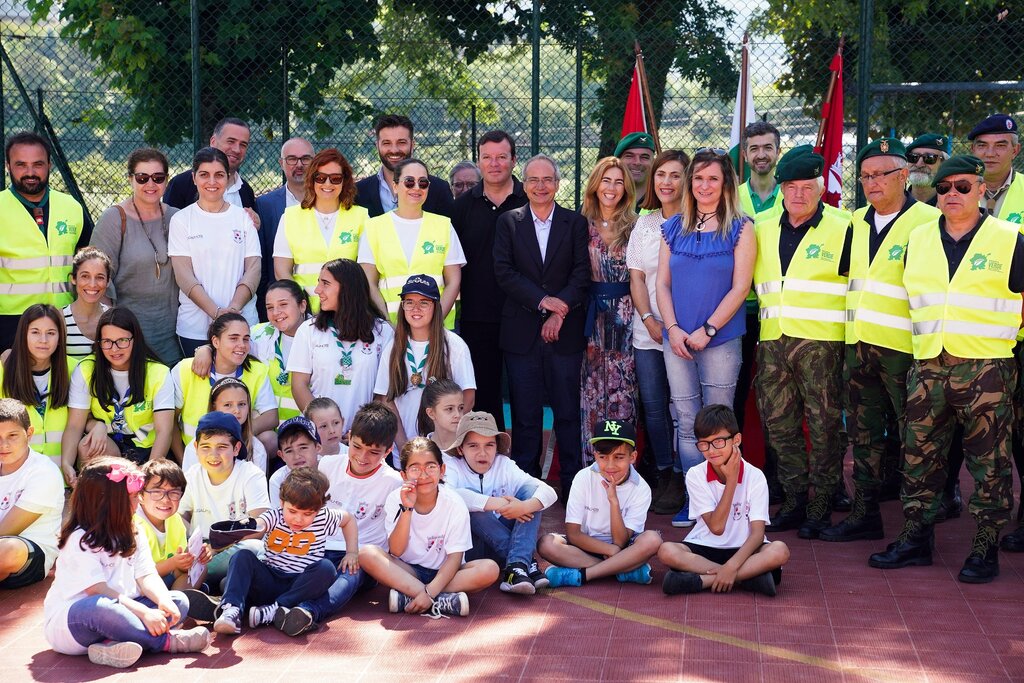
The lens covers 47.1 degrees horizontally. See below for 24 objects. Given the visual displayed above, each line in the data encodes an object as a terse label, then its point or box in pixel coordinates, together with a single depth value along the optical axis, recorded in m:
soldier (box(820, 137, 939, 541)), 6.07
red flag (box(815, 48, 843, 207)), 8.62
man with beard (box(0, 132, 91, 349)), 6.94
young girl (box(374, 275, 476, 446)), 6.55
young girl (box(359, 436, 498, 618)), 5.37
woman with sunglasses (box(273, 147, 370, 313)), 7.00
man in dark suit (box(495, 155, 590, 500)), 6.92
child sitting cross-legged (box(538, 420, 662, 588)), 5.74
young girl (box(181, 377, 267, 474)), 6.20
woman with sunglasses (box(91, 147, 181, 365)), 6.99
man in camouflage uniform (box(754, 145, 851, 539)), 6.31
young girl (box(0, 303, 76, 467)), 6.30
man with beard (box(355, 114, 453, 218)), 7.42
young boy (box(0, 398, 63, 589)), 5.64
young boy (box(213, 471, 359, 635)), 5.16
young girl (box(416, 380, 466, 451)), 6.27
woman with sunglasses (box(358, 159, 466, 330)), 6.90
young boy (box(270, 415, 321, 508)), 6.10
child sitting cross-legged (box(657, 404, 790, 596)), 5.55
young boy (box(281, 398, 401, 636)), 5.74
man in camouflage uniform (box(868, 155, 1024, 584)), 5.62
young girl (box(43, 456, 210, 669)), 4.76
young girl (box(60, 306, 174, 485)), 6.45
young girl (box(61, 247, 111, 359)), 6.63
